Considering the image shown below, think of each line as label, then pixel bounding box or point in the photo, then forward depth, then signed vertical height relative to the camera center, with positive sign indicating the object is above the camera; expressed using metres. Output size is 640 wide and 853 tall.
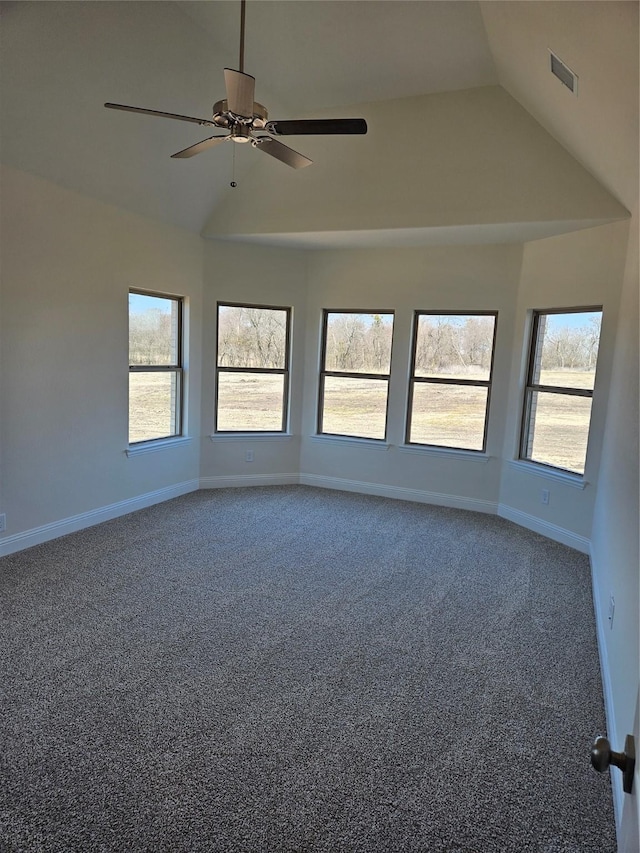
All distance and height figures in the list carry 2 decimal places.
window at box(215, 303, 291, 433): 5.89 -0.14
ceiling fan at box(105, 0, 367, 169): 2.50 +1.19
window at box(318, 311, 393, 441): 5.91 -0.13
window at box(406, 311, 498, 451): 5.46 -0.14
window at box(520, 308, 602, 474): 4.53 -0.14
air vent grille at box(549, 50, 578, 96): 2.73 +1.60
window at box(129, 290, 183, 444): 5.01 -0.15
